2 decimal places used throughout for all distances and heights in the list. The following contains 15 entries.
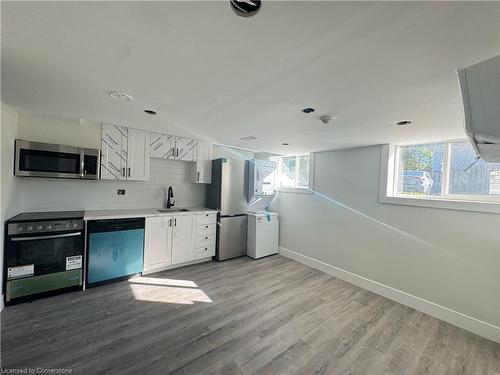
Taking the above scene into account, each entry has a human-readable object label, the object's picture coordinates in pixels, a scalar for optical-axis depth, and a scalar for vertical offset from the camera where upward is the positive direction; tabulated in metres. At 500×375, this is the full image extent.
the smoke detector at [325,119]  2.07 +0.70
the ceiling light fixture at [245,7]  0.86 +0.75
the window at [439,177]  2.30 +0.19
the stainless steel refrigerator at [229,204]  3.88 -0.39
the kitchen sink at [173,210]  3.54 -0.50
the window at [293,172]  4.38 +0.32
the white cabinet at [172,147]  3.40 +0.59
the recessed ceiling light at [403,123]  2.09 +0.70
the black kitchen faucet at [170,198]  3.73 -0.30
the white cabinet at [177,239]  3.15 -0.96
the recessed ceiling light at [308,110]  1.91 +0.73
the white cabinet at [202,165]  3.88 +0.34
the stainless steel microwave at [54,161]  2.45 +0.20
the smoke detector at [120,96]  1.79 +0.75
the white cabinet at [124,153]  3.01 +0.40
